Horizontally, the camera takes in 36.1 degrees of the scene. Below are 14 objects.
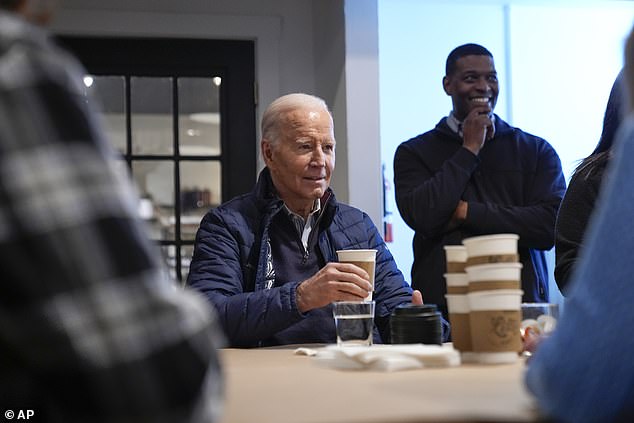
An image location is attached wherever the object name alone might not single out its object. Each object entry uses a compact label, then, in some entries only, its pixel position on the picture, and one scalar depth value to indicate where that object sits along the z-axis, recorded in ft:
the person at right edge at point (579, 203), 8.13
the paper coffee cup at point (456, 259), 6.15
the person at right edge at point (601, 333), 3.42
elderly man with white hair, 8.01
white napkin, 5.24
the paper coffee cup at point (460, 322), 5.92
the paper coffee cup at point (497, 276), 5.59
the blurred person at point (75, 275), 2.69
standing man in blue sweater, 11.42
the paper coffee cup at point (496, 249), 5.60
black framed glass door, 14.46
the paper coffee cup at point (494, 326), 5.64
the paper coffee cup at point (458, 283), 6.04
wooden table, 3.47
